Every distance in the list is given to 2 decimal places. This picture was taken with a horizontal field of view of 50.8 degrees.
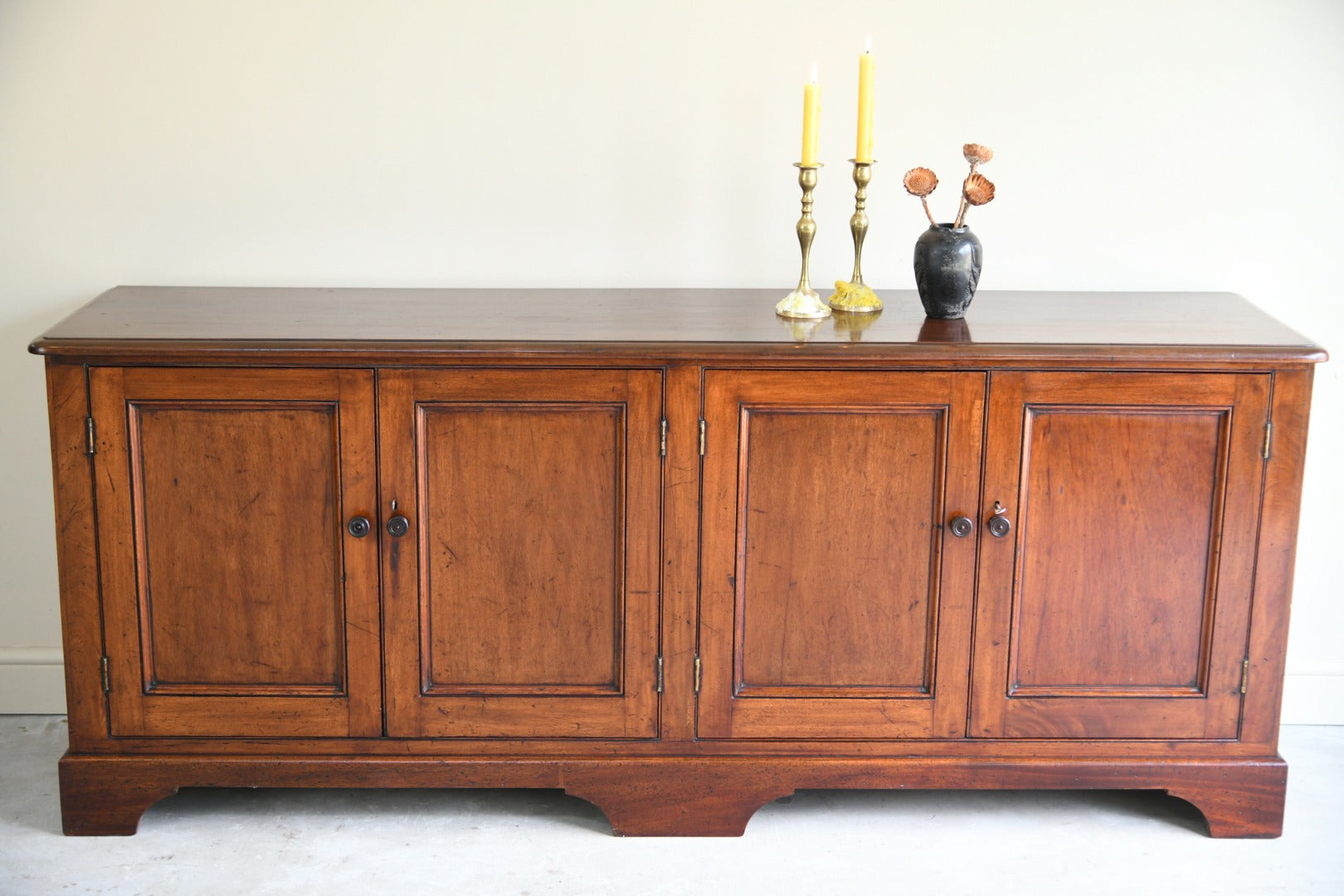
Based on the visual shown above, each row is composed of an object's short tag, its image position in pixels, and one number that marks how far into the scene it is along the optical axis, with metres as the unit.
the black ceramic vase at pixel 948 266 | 2.56
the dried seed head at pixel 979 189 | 2.56
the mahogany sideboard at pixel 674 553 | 2.41
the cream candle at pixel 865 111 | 2.55
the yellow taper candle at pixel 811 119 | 2.54
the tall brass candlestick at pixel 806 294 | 2.58
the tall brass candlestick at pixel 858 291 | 2.67
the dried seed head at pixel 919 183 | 2.60
